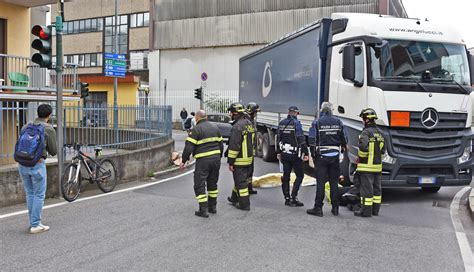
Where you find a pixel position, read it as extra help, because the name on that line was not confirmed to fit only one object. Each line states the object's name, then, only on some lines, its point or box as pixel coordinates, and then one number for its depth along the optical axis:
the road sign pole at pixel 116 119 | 13.54
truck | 8.29
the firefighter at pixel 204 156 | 7.27
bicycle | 8.37
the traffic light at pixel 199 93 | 24.92
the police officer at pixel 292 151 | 8.21
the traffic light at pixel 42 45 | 8.33
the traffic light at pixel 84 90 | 15.74
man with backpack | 6.14
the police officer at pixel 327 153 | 7.54
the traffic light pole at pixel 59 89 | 8.70
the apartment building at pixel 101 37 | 37.41
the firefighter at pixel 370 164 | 7.52
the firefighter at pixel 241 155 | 7.71
